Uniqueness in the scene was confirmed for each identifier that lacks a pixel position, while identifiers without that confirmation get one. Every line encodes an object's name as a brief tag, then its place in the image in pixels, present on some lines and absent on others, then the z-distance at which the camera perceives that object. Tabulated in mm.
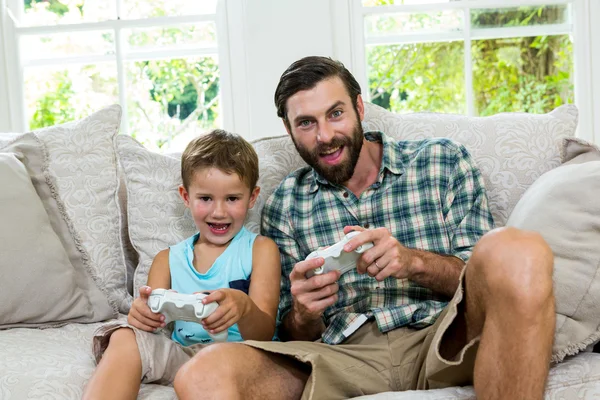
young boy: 1517
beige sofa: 1699
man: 1235
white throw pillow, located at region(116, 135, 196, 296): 1920
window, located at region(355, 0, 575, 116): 2766
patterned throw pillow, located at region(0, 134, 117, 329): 1720
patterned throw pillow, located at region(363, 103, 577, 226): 1900
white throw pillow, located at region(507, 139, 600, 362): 1333
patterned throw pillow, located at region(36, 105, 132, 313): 1912
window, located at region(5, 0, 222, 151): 2842
